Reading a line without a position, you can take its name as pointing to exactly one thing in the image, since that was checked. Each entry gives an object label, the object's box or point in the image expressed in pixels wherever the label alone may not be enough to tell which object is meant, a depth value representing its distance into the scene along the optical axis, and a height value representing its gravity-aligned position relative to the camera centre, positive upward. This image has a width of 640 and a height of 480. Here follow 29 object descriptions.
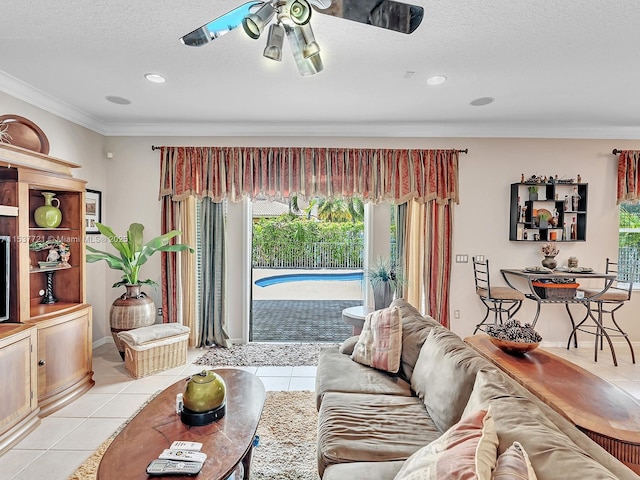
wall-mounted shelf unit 4.45 +0.29
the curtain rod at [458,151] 4.51 +1.08
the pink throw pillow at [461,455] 1.02 -0.67
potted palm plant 3.88 -0.50
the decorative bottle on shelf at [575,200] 4.46 +0.46
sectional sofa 1.09 -0.87
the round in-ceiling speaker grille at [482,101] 3.59 +1.39
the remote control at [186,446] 1.65 -1.00
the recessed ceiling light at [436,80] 3.08 +1.37
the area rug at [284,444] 2.18 -1.46
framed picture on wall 4.30 +0.28
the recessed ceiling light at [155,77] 3.06 +1.36
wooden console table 1.77 -0.97
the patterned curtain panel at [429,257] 4.53 -0.28
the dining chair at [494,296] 4.21 -0.72
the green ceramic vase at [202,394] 1.90 -0.87
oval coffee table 1.54 -1.02
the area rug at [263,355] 4.05 -1.47
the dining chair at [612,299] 4.14 -0.73
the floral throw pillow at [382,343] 2.62 -0.83
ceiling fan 1.57 +1.00
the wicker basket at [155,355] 3.61 -1.29
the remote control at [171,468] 1.49 -1.00
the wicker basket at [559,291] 4.13 -0.64
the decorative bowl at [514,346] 2.71 -0.85
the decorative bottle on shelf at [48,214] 3.26 +0.16
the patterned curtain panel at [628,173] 4.47 +0.81
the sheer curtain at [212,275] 4.57 -0.54
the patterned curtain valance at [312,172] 4.49 +0.78
